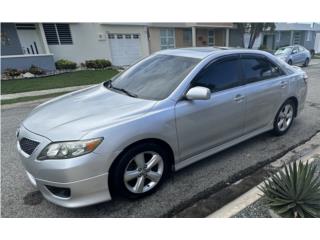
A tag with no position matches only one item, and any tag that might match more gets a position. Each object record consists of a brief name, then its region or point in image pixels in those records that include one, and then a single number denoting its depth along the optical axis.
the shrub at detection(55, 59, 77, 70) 13.89
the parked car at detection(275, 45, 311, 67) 14.75
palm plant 2.07
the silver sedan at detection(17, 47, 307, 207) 2.27
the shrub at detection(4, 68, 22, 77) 11.95
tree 21.98
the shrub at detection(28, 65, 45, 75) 12.56
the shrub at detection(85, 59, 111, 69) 14.75
